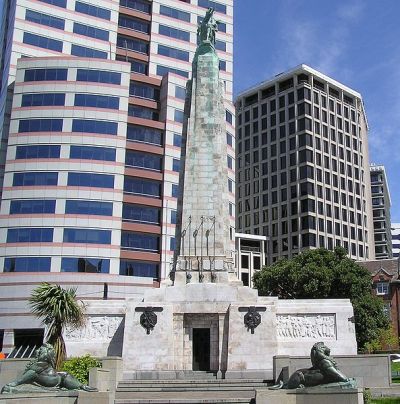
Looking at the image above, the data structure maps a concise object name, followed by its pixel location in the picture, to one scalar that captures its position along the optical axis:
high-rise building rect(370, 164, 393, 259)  148.00
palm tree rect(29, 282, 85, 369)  29.09
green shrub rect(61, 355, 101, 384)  25.33
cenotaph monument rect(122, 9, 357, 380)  30.08
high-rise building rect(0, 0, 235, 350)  60.56
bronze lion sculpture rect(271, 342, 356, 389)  18.20
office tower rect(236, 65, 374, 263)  112.00
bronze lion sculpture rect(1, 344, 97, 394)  18.75
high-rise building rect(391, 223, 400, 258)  182.88
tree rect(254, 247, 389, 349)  53.25
